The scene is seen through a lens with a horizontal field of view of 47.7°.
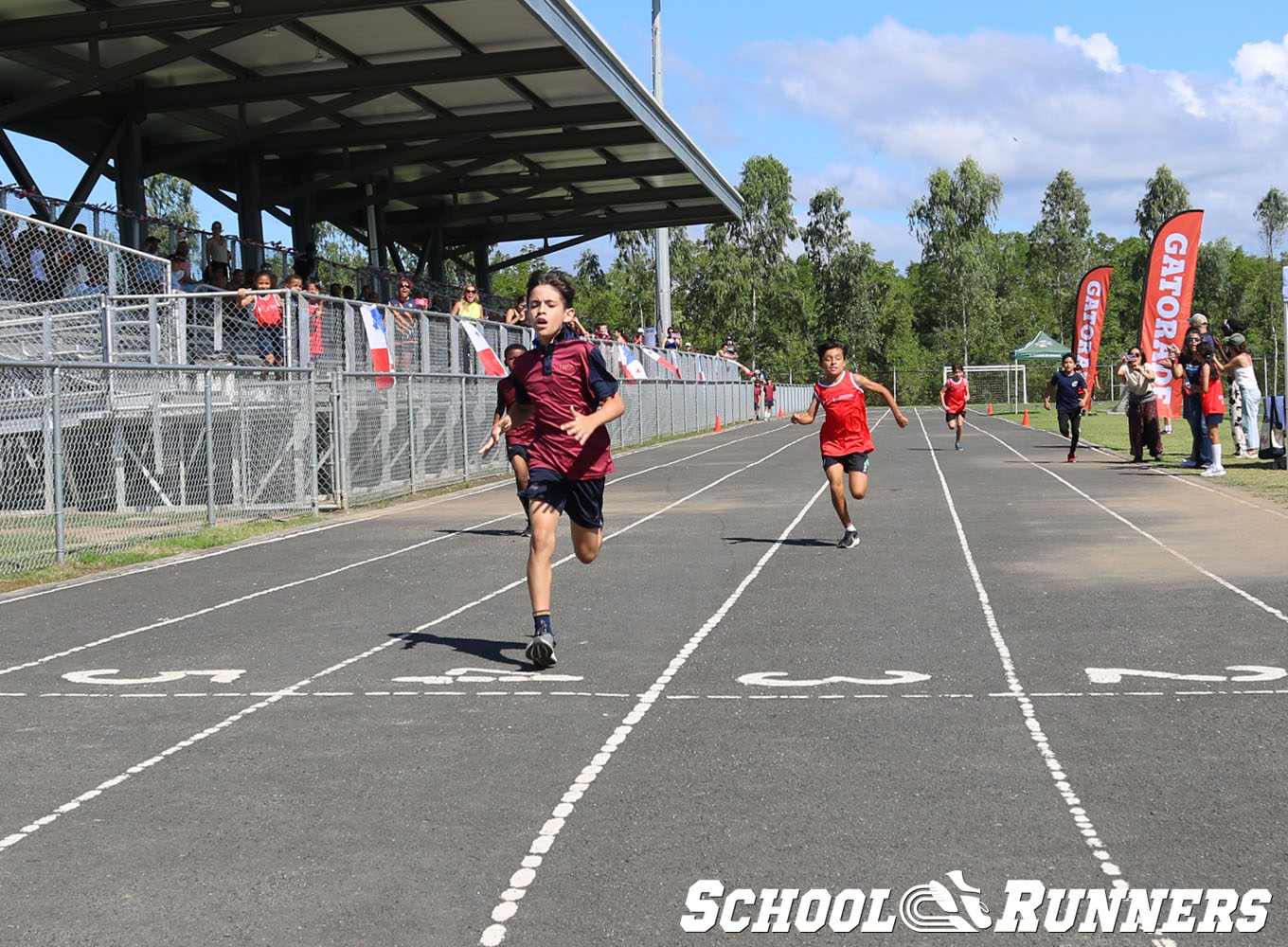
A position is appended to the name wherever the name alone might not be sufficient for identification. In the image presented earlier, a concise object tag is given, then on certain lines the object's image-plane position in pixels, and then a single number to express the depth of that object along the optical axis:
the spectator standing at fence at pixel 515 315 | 28.69
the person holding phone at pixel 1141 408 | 23.39
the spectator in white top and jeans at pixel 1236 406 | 21.03
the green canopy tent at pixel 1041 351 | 68.62
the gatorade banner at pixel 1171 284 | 28.73
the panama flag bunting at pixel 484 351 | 23.52
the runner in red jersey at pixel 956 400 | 32.03
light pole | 42.47
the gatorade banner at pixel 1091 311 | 44.84
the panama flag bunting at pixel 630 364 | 34.03
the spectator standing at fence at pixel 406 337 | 20.56
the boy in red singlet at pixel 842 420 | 13.89
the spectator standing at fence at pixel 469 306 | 25.03
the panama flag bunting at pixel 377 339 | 19.52
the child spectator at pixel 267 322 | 17.69
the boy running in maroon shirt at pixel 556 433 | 7.69
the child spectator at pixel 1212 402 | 20.42
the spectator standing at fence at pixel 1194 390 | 20.66
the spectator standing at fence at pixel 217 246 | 23.38
